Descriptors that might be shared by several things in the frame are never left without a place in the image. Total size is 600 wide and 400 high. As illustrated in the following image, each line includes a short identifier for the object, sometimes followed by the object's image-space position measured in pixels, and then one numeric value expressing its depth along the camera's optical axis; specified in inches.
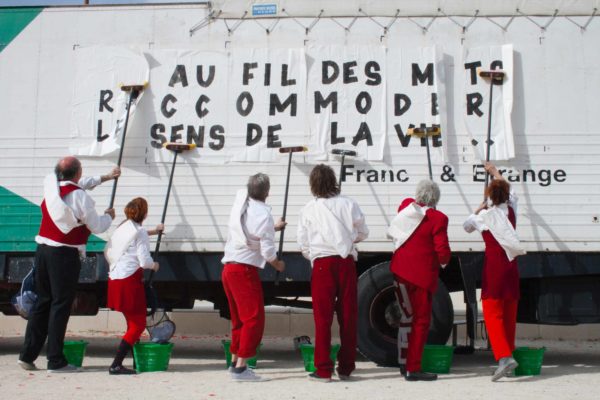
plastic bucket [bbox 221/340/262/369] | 263.3
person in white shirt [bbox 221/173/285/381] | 233.0
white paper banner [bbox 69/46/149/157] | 281.4
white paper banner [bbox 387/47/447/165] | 275.3
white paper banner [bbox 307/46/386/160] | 276.7
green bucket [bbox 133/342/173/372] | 253.8
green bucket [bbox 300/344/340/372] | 248.5
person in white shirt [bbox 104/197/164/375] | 247.1
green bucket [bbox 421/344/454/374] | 254.5
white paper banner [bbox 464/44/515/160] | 272.4
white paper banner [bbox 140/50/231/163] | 279.9
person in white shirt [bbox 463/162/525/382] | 242.2
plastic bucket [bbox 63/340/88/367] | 261.0
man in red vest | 243.1
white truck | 271.9
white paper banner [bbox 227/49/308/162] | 278.2
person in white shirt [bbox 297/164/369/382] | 232.8
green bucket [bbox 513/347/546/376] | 251.1
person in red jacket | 238.7
